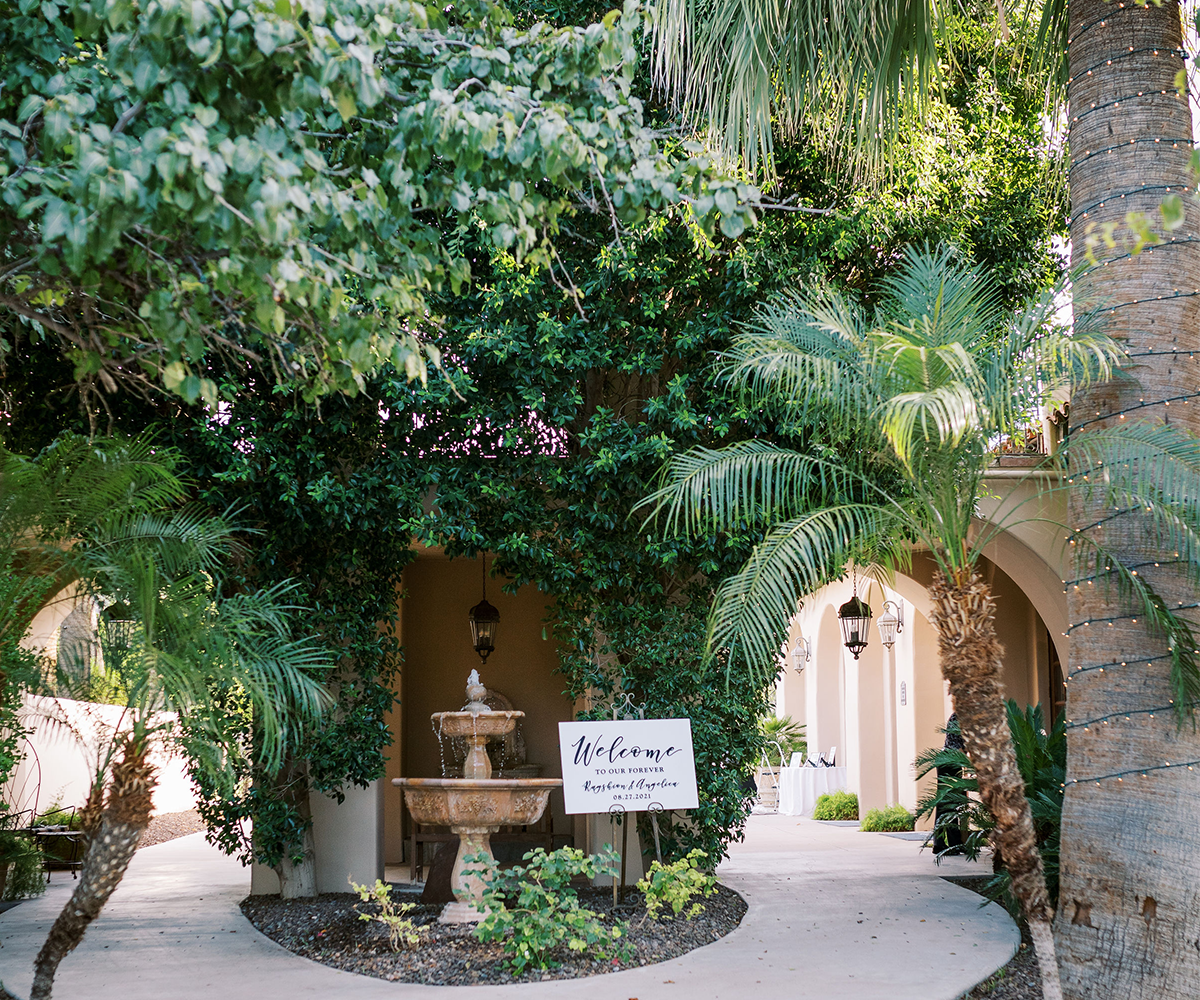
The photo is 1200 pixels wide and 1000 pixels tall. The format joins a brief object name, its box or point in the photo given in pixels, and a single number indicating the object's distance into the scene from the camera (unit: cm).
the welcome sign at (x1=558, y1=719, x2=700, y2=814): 755
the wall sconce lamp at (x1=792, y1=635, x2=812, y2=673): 2145
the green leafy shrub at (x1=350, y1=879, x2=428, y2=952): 668
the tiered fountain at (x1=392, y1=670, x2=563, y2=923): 750
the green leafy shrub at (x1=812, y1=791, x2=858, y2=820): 1770
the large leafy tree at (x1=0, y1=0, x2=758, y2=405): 330
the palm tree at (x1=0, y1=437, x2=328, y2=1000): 522
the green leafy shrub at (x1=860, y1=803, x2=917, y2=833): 1482
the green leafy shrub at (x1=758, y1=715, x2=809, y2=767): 2344
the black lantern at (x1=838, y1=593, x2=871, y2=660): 1095
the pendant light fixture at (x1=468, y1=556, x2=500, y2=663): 1023
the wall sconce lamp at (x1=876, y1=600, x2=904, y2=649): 1460
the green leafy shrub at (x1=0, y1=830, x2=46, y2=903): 903
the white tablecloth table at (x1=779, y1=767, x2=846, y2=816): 1941
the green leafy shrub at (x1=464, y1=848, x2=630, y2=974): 630
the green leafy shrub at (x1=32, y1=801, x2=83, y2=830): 1134
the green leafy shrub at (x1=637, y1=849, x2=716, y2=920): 697
